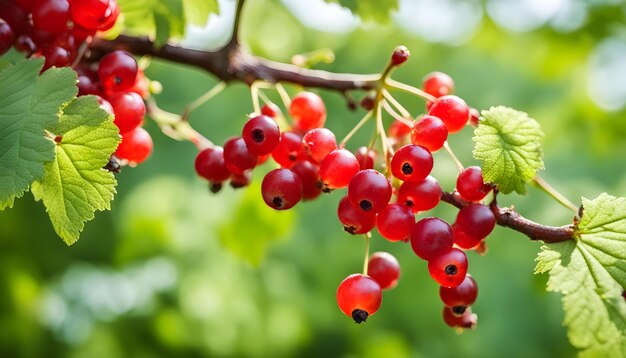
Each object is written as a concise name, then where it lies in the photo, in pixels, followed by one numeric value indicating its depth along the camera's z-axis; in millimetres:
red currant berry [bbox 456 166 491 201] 296
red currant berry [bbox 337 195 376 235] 300
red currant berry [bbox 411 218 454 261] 293
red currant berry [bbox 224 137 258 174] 313
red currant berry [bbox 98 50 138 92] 314
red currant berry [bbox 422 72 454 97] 335
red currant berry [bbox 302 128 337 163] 308
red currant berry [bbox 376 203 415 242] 296
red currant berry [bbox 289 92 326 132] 328
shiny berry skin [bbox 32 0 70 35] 308
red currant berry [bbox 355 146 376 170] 310
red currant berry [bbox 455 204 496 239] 295
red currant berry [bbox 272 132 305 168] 315
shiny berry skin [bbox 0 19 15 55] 310
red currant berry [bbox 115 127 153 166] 325
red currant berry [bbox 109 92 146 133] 313
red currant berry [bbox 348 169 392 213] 291
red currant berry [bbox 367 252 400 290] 319
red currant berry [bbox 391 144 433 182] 294
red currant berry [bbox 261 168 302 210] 303
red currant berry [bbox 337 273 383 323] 297
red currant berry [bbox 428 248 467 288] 292
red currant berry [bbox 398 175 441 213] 297
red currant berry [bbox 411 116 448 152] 300
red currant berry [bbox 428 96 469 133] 307
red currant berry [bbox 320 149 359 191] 299
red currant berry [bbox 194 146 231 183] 324
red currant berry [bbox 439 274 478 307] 303
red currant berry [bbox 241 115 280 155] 306
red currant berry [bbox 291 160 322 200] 315
